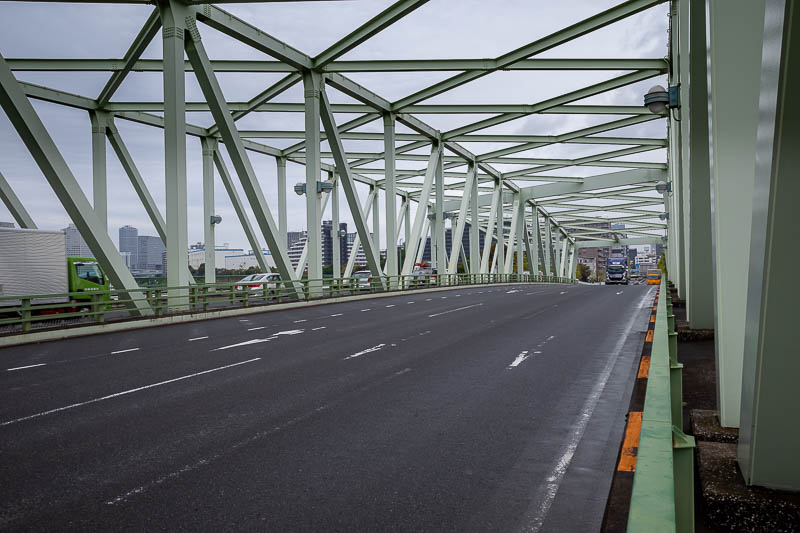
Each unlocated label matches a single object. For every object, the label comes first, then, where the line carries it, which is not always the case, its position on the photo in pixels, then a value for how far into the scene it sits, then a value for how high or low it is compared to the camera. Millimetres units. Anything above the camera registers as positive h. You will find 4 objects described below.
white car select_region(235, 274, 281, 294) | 36956 -1798
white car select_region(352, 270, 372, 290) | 30703 -1641
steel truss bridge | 2803 +3575
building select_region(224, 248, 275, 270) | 137125 -2400
